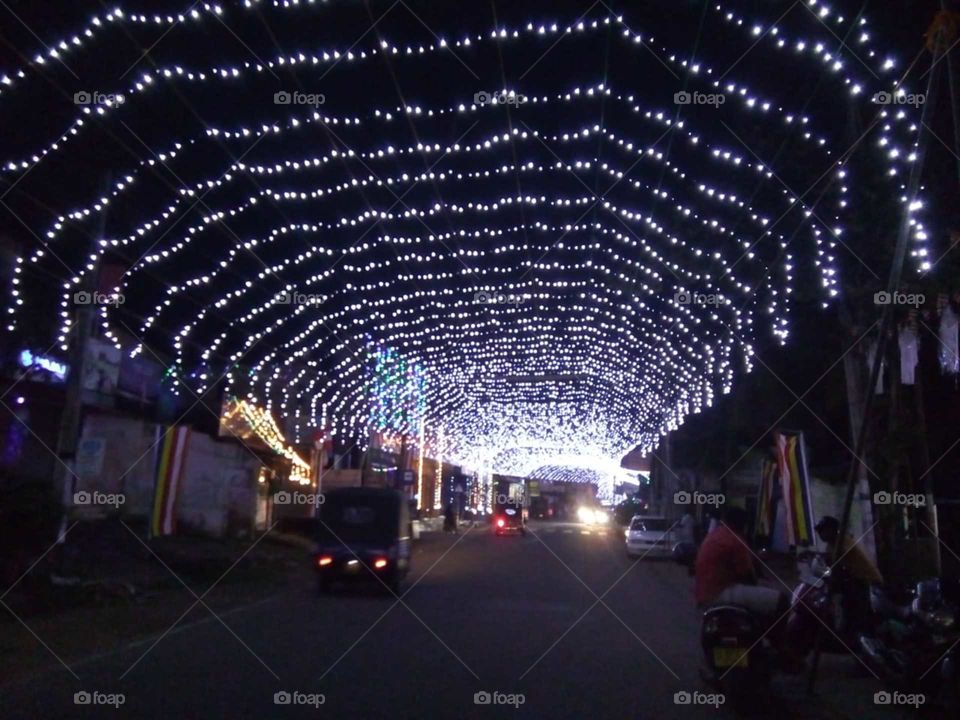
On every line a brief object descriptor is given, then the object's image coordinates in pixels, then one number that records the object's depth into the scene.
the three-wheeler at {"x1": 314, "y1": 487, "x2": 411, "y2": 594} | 21.53
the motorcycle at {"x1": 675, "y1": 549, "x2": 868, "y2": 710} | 9.20
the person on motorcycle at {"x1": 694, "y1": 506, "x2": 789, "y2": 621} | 9.57
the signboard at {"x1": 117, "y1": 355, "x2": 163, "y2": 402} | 30.80
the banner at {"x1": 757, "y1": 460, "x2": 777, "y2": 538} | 13.97
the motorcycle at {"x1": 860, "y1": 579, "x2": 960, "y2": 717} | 9.38
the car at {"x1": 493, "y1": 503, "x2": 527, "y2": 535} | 55.84
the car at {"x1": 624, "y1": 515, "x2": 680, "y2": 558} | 36.22
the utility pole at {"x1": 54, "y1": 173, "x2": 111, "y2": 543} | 18.05
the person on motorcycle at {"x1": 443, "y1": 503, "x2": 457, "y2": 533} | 58.22
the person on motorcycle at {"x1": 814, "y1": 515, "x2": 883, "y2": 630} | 11.45
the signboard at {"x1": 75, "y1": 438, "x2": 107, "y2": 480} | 28.40
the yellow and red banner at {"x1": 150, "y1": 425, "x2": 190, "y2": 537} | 18.16
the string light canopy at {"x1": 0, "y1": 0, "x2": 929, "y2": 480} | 15.26
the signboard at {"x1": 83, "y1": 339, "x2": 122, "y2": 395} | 27.97
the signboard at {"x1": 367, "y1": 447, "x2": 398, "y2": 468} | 57.80
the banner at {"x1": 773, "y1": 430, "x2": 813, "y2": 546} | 11.45
